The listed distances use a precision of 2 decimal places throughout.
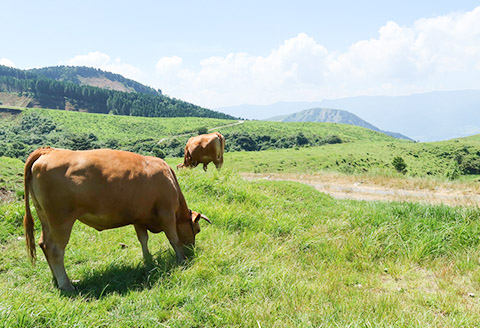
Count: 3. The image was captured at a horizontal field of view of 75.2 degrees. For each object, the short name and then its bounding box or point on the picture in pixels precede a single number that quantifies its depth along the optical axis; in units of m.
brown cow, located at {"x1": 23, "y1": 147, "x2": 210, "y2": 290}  4.43
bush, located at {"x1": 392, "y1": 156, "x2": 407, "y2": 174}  46.59
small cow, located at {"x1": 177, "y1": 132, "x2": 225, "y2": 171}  15.95
